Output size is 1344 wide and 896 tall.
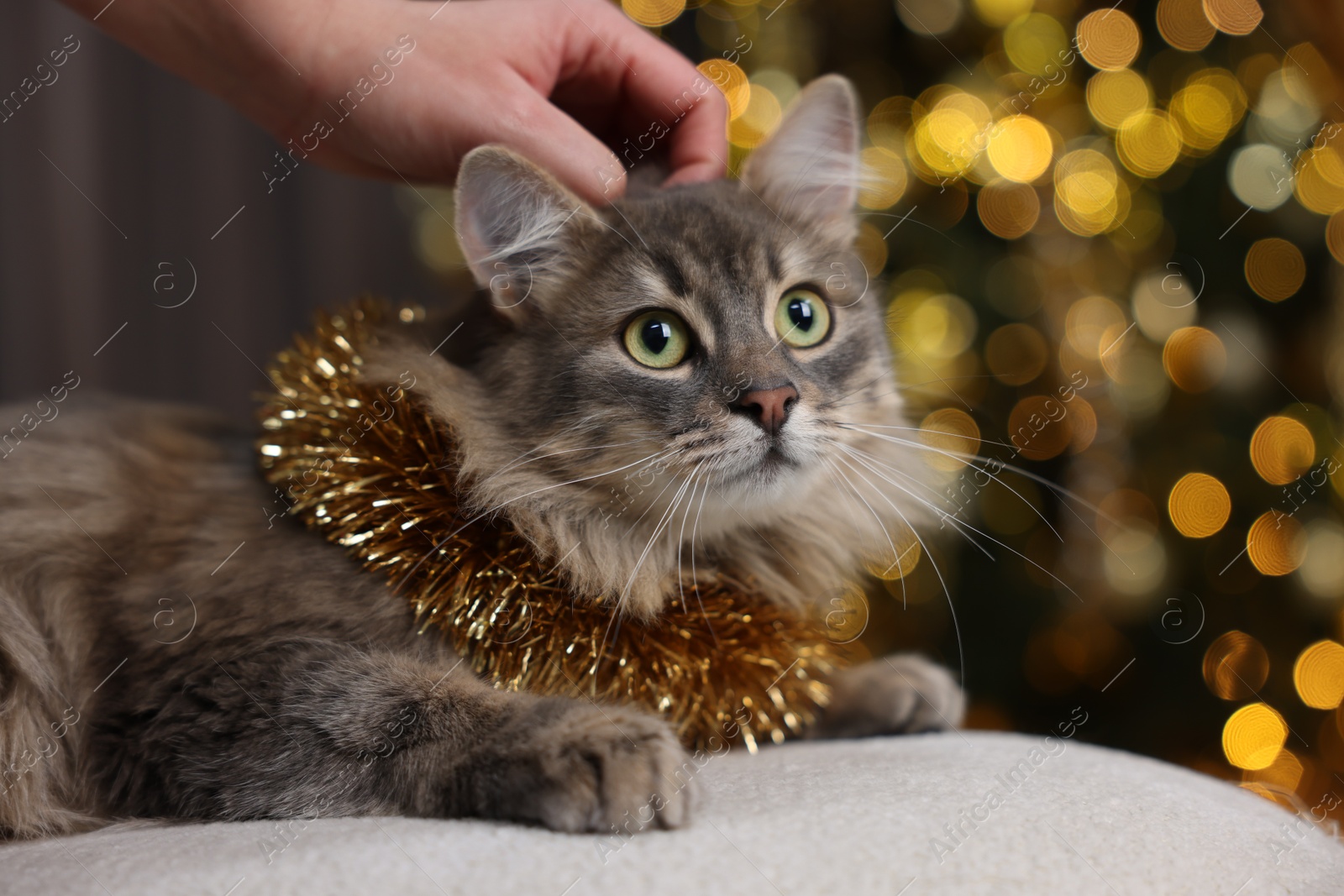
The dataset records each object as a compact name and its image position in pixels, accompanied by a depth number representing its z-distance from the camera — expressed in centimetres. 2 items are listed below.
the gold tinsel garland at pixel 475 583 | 53
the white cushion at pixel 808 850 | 47
